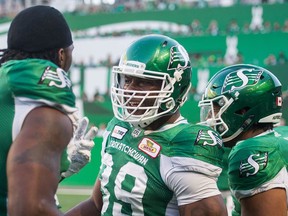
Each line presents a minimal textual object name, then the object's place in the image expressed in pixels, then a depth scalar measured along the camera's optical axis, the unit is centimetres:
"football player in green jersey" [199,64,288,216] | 636
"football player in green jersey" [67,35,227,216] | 595
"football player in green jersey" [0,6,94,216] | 480
